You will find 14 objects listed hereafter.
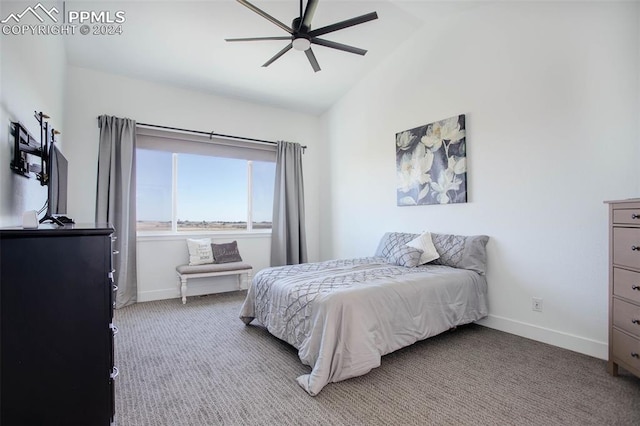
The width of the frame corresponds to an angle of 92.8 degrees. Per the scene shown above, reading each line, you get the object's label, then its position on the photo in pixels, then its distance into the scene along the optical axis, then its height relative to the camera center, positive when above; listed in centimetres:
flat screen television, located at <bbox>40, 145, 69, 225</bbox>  174 +20
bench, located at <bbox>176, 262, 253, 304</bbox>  393 -75
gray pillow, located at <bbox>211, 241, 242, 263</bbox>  439 -55
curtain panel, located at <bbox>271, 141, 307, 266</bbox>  498 +1
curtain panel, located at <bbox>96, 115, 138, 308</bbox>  370 +26
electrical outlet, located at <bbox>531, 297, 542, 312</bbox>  270 -80
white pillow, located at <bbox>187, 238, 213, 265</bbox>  422 -52
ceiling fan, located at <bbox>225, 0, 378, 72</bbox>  228 +150
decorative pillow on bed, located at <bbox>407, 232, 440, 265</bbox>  327 -35
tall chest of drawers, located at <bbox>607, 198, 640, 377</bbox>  184 -45
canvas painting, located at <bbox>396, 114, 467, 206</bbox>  328 +60
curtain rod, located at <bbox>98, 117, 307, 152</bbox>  409 +120
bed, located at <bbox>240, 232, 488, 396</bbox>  202 -69
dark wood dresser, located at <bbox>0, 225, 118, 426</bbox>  110 -44
